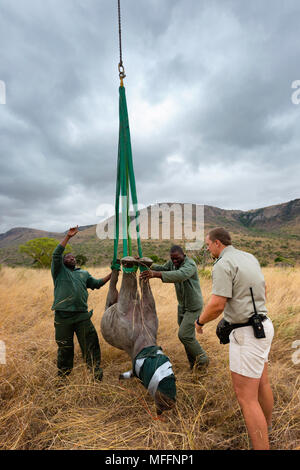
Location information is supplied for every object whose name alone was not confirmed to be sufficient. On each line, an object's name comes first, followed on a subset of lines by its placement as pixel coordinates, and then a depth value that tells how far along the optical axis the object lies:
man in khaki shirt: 2.21
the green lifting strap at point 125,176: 3.28
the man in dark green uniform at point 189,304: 3.81
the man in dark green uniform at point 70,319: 3.71
